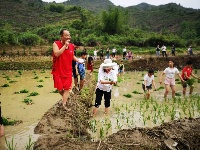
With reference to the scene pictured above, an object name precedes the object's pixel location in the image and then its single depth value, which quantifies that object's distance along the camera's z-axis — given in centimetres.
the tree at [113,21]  6341
